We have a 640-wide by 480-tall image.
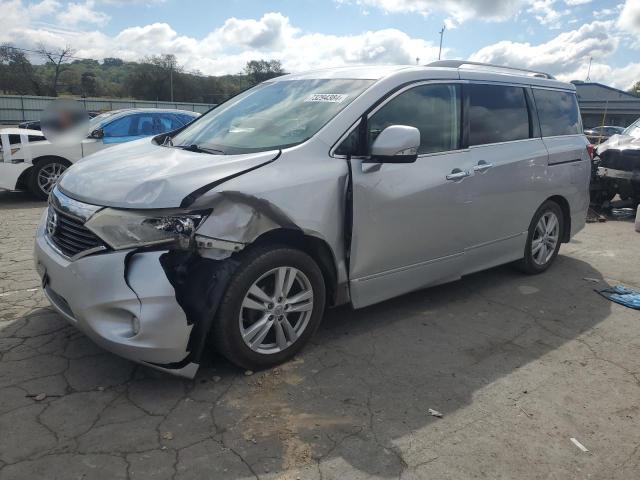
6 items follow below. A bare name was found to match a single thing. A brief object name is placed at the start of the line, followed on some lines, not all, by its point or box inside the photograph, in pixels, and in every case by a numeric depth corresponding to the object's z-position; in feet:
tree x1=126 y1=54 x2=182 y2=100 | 162.40
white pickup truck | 27.37
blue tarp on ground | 15.34
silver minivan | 8.98
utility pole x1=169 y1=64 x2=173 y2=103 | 168.43
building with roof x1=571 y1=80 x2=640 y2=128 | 183.93
